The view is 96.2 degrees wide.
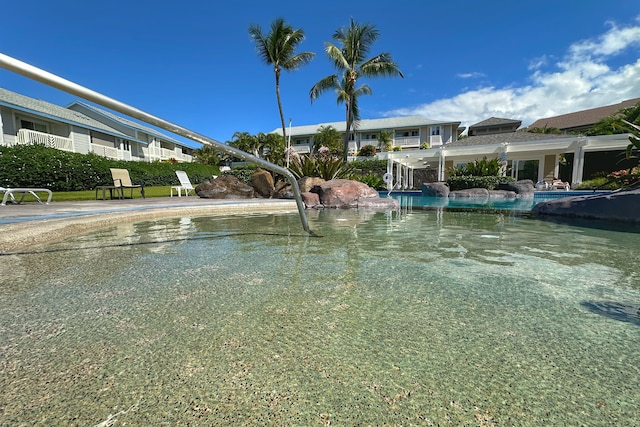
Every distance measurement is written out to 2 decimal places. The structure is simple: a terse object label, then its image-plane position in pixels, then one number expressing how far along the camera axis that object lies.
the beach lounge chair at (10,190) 6.35
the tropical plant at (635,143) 6.75
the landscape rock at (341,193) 9.24
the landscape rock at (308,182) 10.41
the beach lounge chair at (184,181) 12.84
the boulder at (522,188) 15.05
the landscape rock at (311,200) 9.13
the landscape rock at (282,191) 11.62
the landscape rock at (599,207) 5.48
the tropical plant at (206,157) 40.72
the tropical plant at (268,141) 43.28
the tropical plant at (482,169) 16.52
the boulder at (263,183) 12.65
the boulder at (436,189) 16.16
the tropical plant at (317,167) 11.80
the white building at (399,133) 38.91
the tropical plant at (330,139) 39.19
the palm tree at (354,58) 19.66
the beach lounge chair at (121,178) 10.79
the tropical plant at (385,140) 39.41
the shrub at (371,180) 17.05
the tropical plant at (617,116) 20.83
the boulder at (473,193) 14.90
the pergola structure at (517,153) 17.56
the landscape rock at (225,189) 12.40
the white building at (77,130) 16.75
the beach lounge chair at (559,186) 17.88
